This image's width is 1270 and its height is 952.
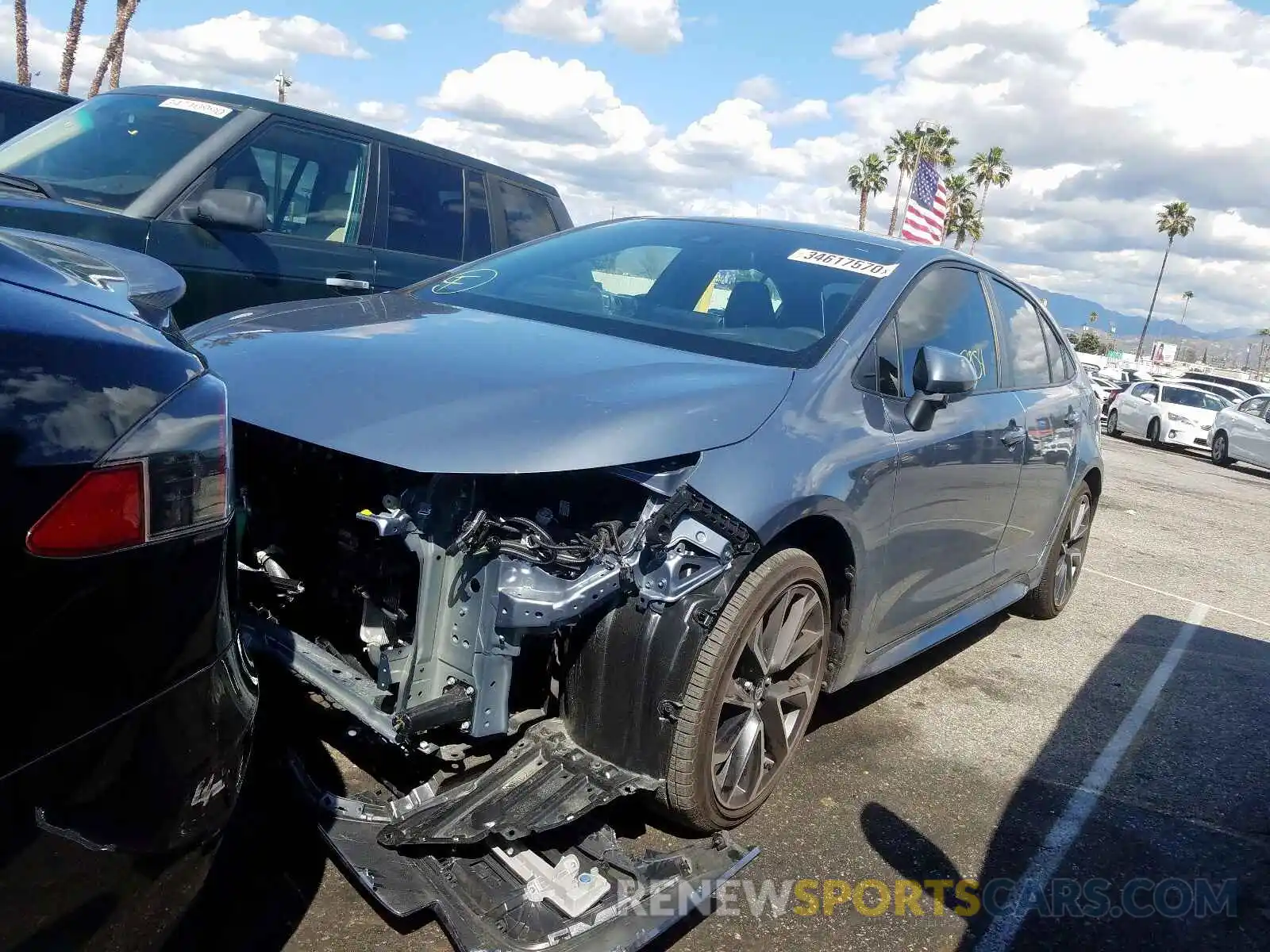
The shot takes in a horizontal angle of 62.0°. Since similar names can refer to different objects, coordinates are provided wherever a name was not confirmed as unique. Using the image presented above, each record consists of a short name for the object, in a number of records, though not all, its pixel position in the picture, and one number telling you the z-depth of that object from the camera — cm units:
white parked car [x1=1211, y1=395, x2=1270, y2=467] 1809
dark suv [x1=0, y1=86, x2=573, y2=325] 479
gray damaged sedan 240
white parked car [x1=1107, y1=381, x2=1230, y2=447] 2114
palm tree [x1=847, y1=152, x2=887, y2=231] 5431
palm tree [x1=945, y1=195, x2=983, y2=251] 6059
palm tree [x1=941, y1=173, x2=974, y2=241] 5906
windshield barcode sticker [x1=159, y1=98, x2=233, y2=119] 535
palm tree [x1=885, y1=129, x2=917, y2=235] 4928
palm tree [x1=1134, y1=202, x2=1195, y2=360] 7631
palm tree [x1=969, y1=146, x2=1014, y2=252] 6275
